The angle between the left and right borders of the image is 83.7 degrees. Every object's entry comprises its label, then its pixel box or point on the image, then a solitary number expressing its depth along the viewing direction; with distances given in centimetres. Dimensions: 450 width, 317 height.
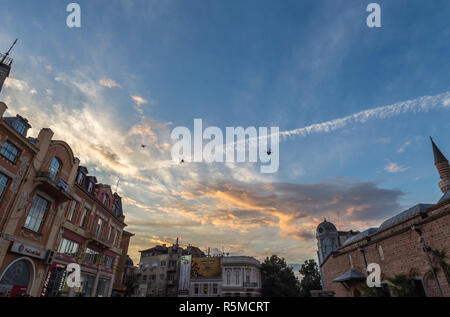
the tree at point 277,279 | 5000
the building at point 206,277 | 4912
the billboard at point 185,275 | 5156
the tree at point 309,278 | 5812
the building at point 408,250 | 1847
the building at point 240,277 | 4700
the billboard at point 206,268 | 5028
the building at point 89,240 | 2141
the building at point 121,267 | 4006
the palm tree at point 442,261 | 1691
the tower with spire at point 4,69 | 2595
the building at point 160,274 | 5731
